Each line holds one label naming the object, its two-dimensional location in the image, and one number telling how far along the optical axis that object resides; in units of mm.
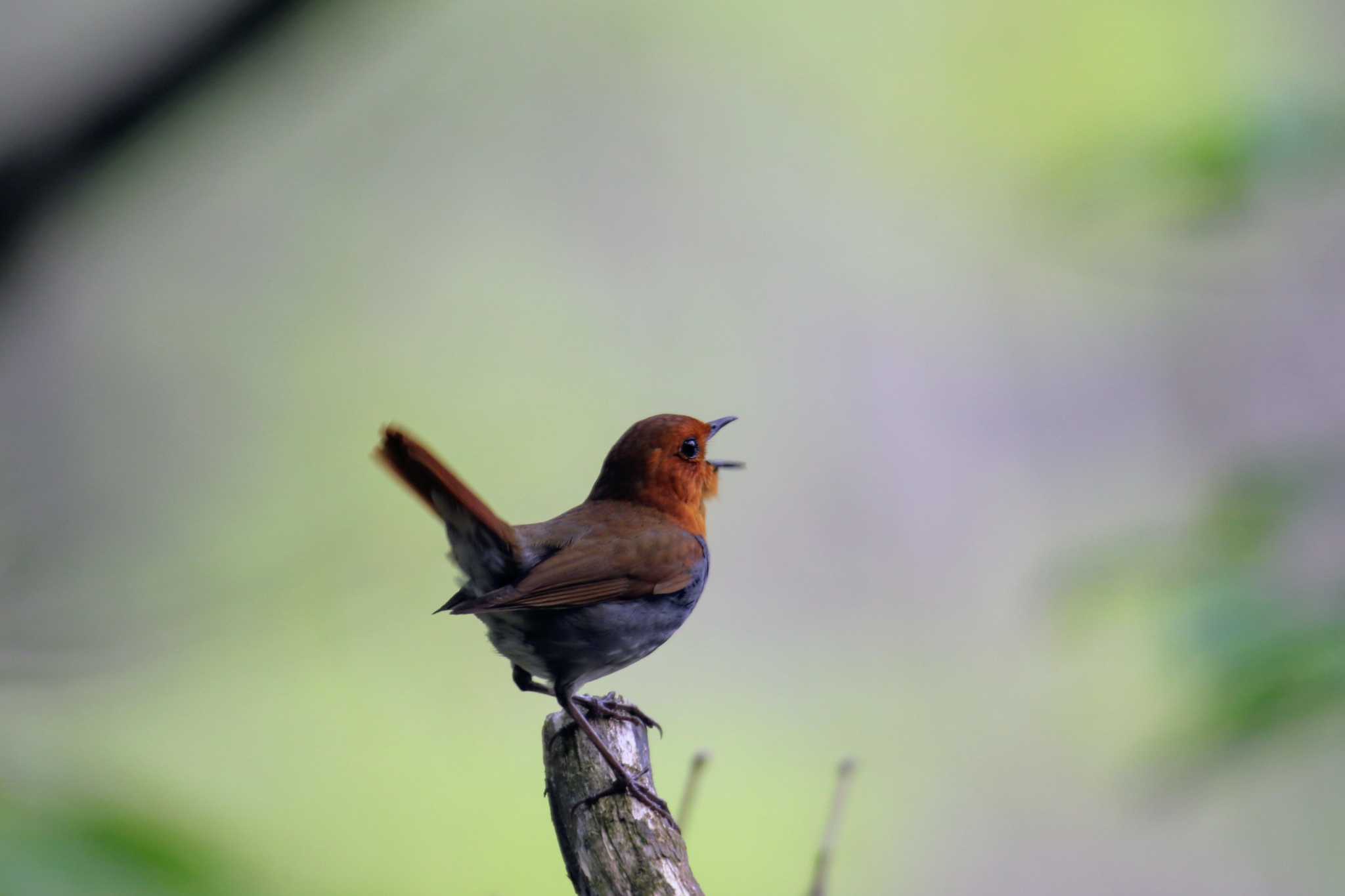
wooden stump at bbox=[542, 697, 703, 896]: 5733
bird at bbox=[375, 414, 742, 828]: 5774
